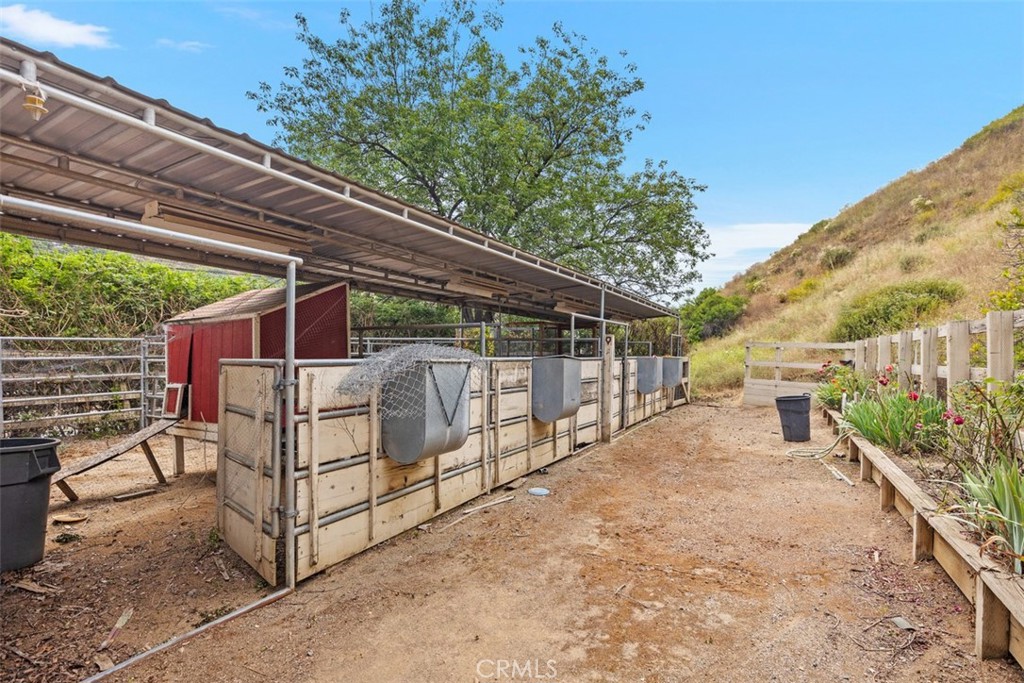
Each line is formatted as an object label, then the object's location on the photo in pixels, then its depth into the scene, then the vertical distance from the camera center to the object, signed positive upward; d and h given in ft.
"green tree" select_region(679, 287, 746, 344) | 77.82 +4.32
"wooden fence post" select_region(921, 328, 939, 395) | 15.69 -0.65
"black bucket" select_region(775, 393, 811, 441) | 23.43 -3.73
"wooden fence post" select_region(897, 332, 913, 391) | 18.54 -0.66
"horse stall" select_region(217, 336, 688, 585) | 9.78 -2.96
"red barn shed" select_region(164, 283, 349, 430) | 15.71 +0.20
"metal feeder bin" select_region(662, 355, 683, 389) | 36.32 -2.29
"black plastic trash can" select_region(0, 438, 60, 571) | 10.07 -3.43
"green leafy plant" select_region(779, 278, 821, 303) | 75.20 +8.25
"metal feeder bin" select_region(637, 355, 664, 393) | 30.53 -2.07
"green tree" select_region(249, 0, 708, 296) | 39.65 +18.54
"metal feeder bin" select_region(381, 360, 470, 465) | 11.11 -1.70
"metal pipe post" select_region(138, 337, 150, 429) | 25.80 -2.60
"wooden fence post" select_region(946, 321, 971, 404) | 12.79 -0.31
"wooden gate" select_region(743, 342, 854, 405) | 36.84 -3.31
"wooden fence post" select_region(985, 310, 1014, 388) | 10.68 -0.07
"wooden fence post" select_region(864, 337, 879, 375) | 25.19 -0.73
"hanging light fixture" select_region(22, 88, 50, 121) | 6.52 +3.33
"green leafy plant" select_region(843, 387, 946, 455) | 14.11 -2.61
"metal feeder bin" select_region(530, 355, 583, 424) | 18.13 -1.72
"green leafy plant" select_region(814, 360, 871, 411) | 24.45 -2.43
